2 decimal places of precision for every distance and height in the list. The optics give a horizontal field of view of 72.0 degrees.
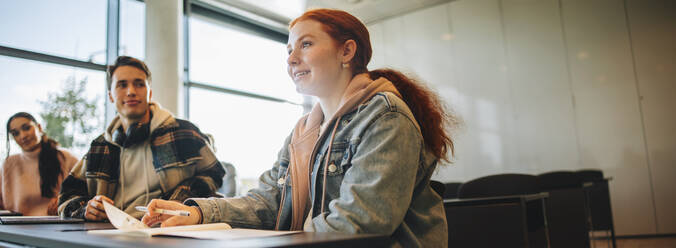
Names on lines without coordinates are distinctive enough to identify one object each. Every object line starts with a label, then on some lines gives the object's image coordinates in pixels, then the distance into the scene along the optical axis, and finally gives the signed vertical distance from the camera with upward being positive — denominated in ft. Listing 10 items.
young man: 6.91 +0.43
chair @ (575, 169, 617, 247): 14.78 -1.26
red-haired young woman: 3.20 +0.18
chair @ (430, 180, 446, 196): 4.40 -0.12
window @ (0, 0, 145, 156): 15.35 +4.81
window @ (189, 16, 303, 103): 21.24 +6.06
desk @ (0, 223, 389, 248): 2.23 -0.29
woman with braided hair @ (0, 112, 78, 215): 10.90 +0.58
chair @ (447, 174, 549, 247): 6.24 -0.58
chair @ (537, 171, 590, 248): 11.65 -1.22
